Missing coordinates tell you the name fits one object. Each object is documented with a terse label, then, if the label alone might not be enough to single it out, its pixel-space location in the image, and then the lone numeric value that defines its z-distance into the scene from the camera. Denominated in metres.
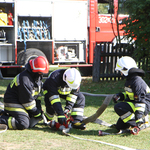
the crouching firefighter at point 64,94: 9.07
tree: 17.44
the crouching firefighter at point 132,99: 8.80
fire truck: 23.36
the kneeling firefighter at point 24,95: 9.02
